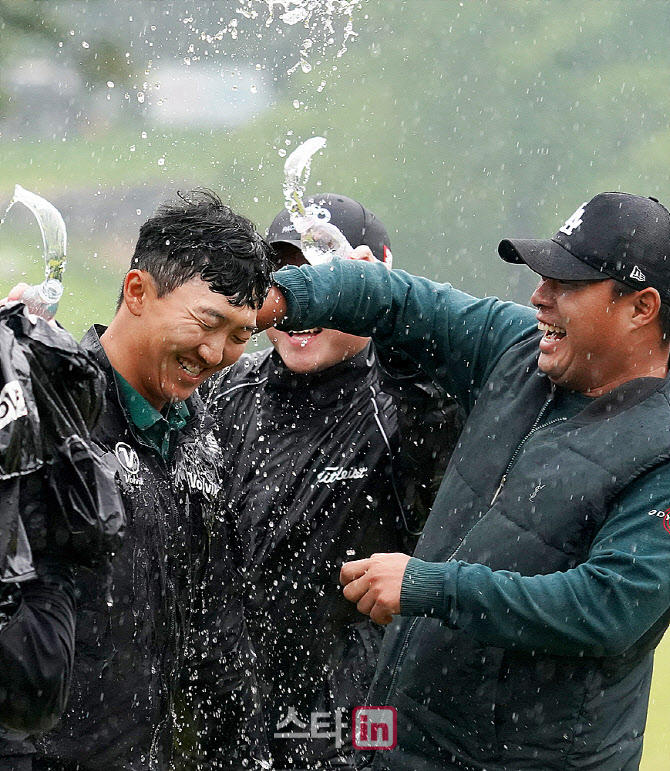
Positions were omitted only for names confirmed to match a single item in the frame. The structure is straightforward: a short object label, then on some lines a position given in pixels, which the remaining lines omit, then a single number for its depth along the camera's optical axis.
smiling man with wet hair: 11.81
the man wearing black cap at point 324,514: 12.28
